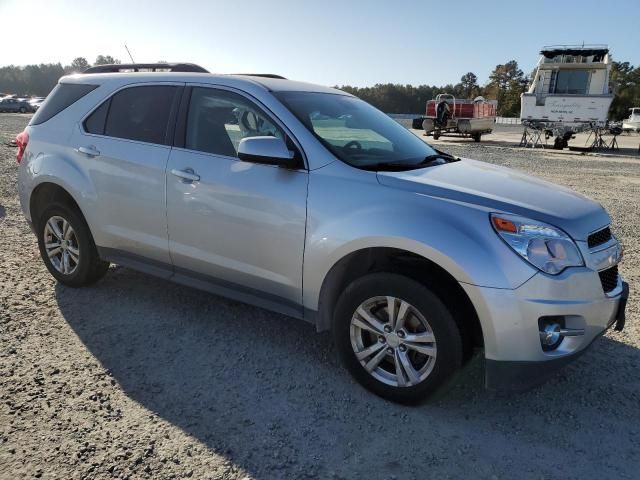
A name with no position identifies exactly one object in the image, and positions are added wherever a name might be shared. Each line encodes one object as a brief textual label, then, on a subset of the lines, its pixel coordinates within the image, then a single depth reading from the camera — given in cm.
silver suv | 253
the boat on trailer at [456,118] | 2478
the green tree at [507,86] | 6994
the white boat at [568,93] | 2001
